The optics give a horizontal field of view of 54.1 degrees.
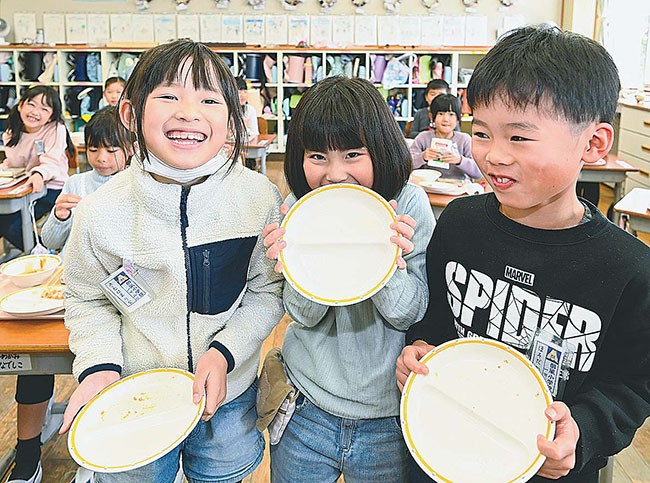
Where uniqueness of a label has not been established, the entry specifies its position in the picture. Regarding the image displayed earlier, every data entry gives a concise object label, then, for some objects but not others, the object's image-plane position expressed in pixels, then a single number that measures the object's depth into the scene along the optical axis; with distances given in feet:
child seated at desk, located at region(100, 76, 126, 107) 17.26
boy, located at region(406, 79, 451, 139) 17.11
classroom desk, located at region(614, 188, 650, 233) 9.30
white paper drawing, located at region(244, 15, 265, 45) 27.96
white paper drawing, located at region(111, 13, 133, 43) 27.81
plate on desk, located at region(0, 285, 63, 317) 5.44
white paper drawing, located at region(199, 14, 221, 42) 27.91
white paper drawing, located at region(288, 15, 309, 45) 27.84
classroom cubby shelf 26.86
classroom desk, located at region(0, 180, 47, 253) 11.69
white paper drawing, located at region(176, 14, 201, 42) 27.94
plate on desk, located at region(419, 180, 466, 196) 10.97
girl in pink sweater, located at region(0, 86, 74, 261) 13.56
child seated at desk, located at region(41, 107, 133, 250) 8.89
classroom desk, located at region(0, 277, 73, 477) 5.03
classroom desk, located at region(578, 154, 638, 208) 13.55
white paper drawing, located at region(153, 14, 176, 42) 27.89
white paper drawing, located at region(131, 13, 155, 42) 27.84
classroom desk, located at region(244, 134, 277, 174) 17.28
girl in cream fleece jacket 4.05
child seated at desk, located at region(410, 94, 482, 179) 12.66
